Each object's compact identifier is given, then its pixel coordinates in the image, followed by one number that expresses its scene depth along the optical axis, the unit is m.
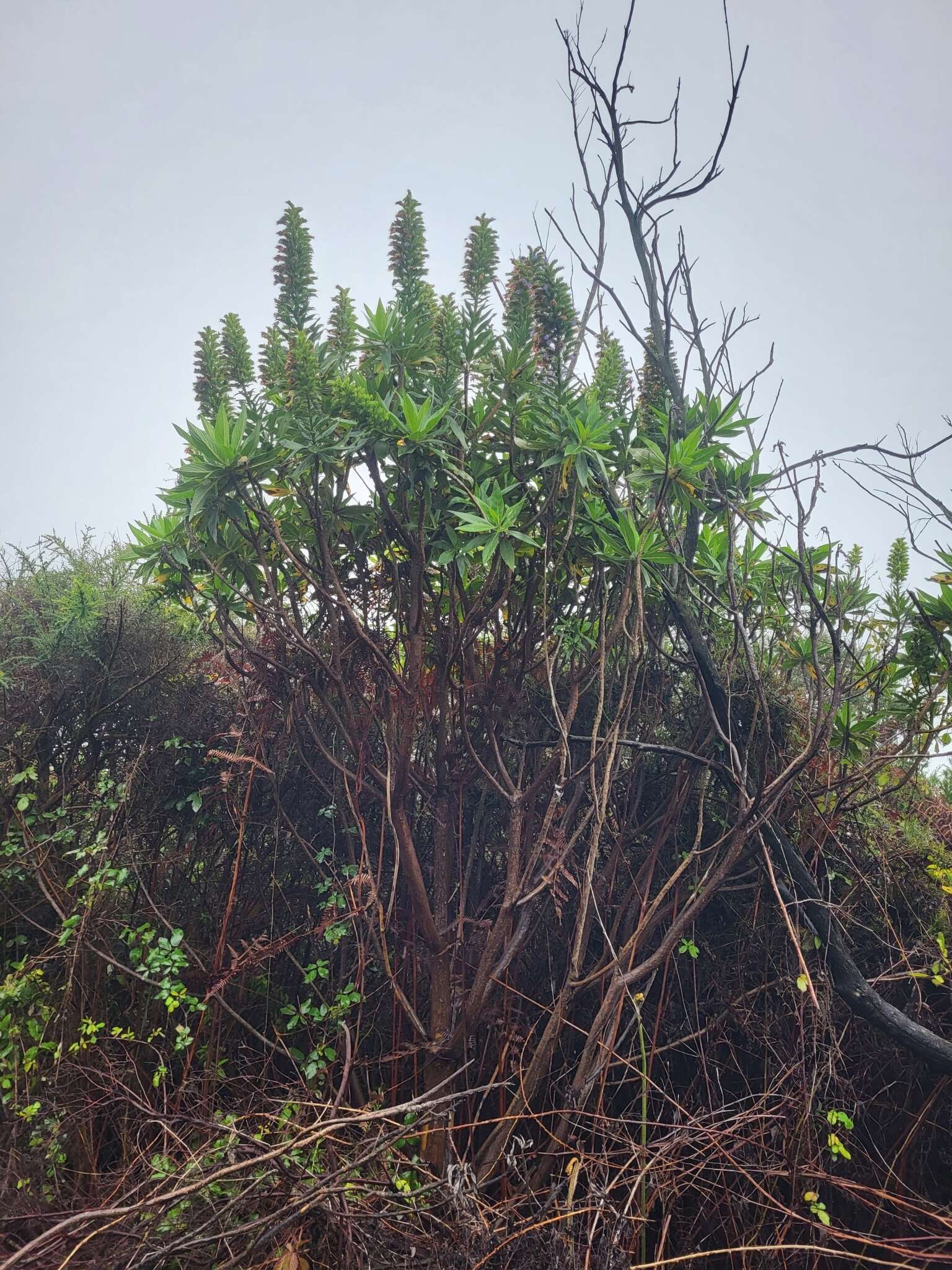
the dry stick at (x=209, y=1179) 1.53
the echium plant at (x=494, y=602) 2.45
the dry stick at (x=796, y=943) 2.31
